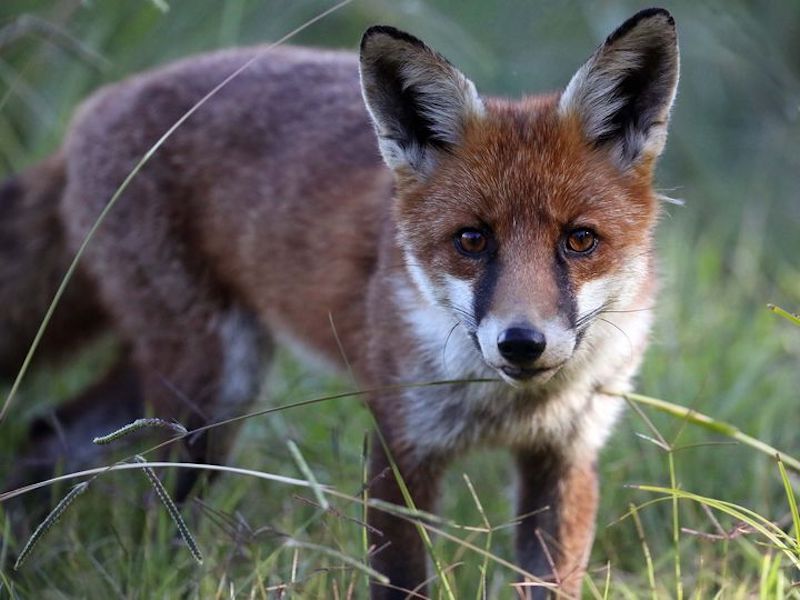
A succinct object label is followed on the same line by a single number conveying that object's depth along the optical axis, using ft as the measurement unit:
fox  21.20
